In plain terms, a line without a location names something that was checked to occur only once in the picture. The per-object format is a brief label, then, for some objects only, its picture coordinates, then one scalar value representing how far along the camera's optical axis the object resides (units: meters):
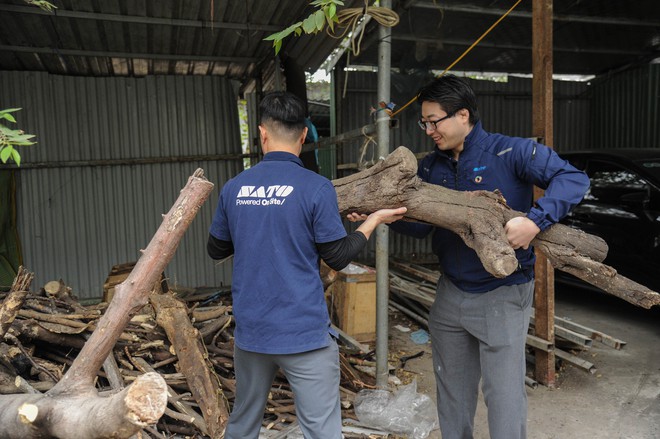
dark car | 5.14
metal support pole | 3.72
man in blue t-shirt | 2.05
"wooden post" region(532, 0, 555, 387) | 3.76
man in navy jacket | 2.24
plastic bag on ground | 3.42
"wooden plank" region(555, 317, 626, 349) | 4.18
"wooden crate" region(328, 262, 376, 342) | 5.20
